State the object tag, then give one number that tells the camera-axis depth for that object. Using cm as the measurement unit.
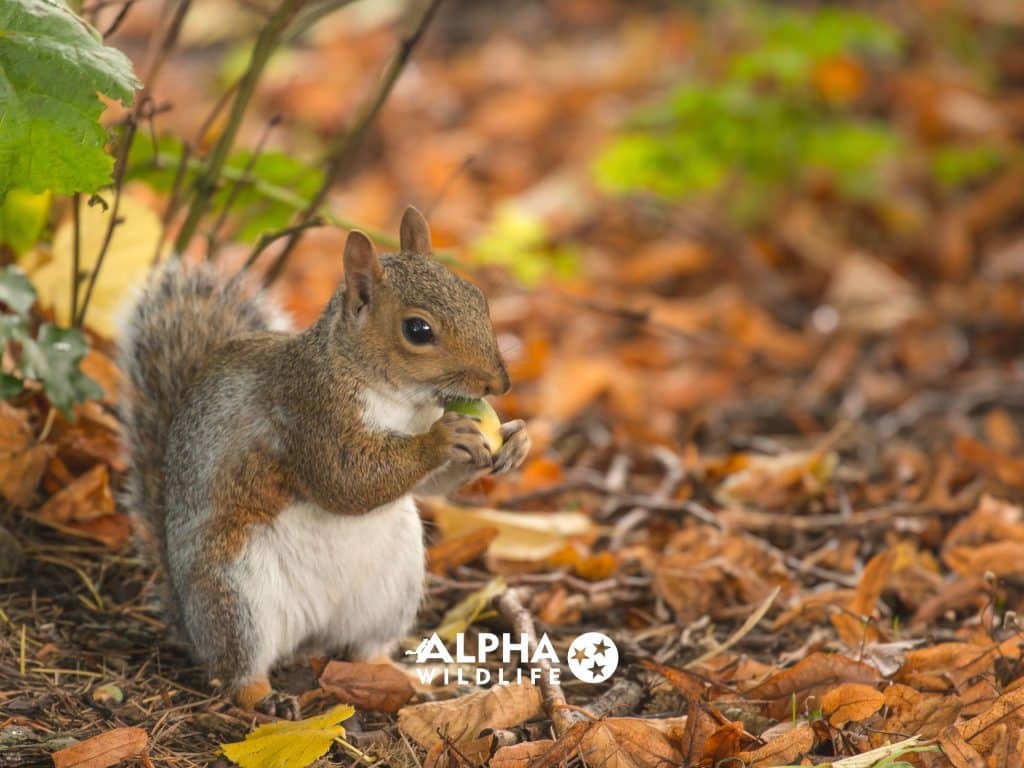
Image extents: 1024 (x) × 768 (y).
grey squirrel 508
